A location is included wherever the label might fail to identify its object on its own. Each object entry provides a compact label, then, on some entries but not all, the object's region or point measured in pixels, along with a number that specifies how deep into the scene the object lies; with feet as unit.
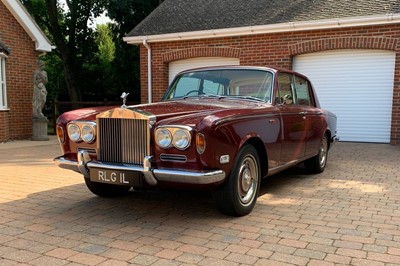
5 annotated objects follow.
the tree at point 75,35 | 69.82
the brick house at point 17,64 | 39.24
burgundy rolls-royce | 12.34
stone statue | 41.01
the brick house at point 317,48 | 33.96
